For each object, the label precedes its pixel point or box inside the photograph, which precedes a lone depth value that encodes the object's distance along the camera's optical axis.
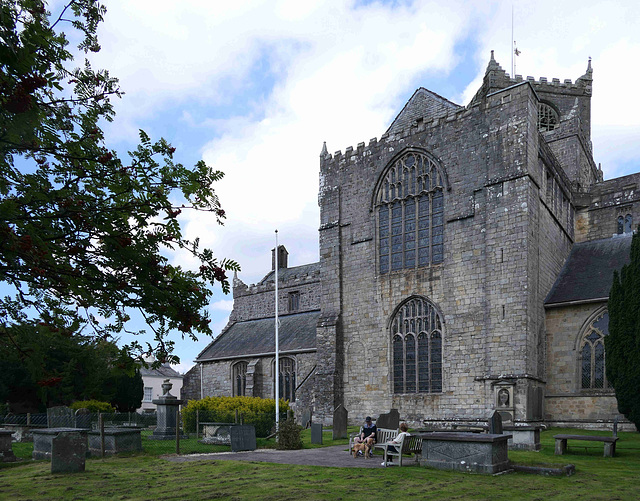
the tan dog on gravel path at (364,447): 15.63
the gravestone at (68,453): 12.73
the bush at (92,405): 28.42
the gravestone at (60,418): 18.98
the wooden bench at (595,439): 15.38
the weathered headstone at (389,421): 18.83
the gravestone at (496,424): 14.73
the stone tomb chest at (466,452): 12.23
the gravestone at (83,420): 19.42
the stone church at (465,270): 23.50
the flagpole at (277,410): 24.05
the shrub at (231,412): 23.12
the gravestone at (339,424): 21.36
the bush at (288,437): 18.12
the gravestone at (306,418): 28.73
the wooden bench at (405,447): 13.66
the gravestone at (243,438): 17.44
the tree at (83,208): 5.03
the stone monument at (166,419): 21.30
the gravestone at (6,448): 15.38
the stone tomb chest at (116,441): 16.61
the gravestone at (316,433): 19.64
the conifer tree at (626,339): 16.25
